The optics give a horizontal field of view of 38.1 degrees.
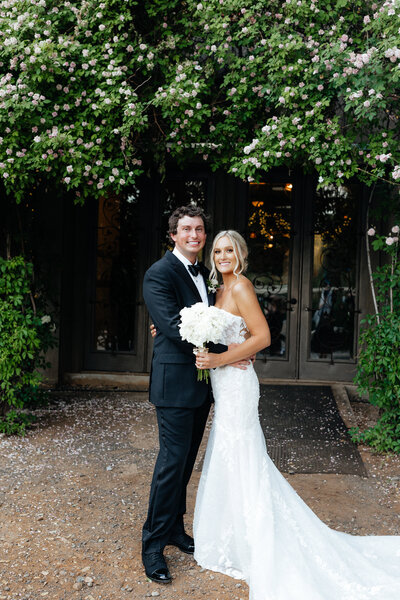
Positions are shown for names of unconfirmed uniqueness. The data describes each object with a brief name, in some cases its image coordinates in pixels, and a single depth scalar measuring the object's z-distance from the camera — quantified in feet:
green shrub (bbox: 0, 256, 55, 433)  19.52
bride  10.57
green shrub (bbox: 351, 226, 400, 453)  18.57
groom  11.41
